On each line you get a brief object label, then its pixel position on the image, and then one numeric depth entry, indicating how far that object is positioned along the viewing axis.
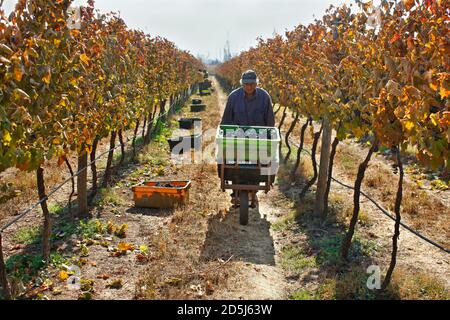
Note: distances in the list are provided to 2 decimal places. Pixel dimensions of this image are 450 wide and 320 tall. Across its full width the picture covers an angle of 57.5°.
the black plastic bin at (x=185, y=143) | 14.03
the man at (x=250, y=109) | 8.37
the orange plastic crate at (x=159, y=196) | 8.20
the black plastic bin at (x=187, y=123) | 18.64
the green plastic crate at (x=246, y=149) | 7.04
